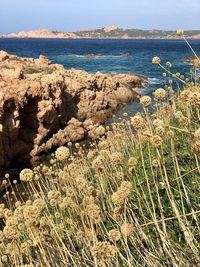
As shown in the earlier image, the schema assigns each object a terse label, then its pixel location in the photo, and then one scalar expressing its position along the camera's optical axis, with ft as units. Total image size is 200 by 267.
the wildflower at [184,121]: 9.24
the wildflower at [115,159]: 9.34
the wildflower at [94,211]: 8.36
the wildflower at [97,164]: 9.98
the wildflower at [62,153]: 9.67
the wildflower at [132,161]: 9.69
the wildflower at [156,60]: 11.82
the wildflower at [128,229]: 7.16
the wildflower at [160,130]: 8.66
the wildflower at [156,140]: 8.05
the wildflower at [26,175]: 10.07
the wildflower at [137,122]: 8.84
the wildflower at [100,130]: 14.37
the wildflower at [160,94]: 9.84
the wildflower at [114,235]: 7.26
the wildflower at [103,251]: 6.21
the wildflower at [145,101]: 9.86
